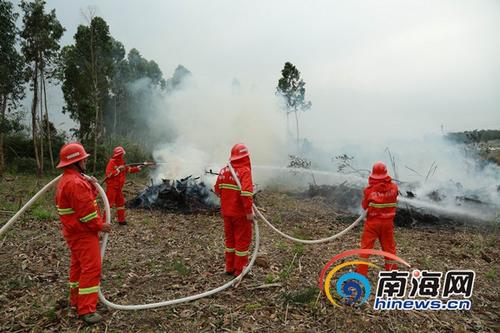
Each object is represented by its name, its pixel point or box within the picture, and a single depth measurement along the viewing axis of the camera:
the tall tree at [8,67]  18.02
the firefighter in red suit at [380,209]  5.39
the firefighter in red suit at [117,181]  8.93
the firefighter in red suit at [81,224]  4.04
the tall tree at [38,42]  18.88
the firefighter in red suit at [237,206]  5.23
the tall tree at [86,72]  20.73
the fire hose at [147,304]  4.38
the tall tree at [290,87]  29.58
